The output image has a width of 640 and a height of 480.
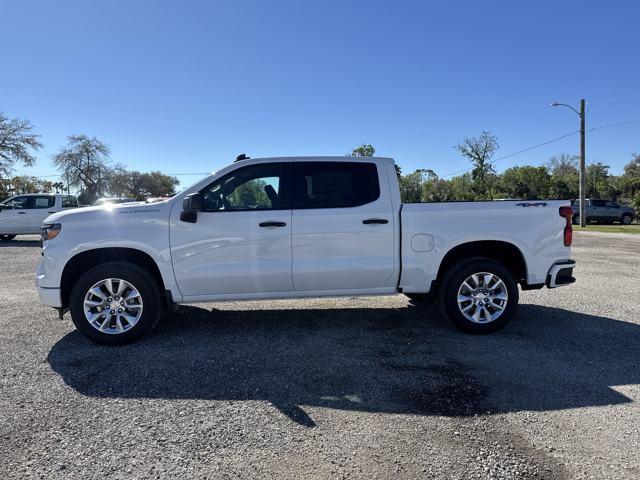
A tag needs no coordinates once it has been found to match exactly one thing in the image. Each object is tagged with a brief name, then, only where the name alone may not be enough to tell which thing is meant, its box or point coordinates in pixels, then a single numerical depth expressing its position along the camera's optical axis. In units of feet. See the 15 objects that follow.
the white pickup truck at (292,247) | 15.57
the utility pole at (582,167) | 84.07
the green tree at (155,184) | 265.95
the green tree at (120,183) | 222.89
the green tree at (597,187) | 185.57
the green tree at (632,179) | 155.47
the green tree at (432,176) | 219.45
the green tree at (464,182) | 207.07
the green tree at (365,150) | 178.50
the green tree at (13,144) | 140.05
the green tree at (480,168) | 202.10
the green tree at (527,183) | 196.13
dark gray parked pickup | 101.50
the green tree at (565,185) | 190.35
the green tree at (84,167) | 209.77
